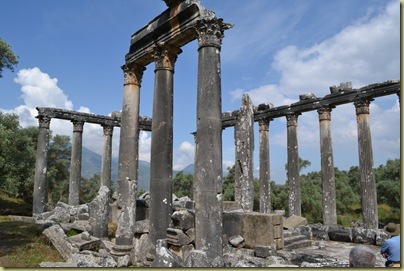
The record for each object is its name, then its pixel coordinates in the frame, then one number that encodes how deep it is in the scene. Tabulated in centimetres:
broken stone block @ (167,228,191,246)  976
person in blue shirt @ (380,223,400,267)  477
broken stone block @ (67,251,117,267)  1053
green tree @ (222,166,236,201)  3725
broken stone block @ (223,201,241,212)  1701
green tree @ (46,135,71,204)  4279
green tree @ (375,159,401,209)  3725
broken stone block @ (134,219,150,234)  1134
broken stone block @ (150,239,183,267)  775
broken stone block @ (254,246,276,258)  1087
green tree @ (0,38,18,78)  1478
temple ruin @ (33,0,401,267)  920
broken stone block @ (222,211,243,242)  1203
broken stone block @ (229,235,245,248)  1159
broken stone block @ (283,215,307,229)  1820
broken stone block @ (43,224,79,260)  1196
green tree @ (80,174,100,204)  4629
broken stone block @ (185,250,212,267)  827
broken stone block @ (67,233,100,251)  1224
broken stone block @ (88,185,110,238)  1500
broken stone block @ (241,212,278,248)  1148
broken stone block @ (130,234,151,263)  1122
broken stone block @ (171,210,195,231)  994
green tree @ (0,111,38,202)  2797
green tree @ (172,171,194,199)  4826
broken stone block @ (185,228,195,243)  991
